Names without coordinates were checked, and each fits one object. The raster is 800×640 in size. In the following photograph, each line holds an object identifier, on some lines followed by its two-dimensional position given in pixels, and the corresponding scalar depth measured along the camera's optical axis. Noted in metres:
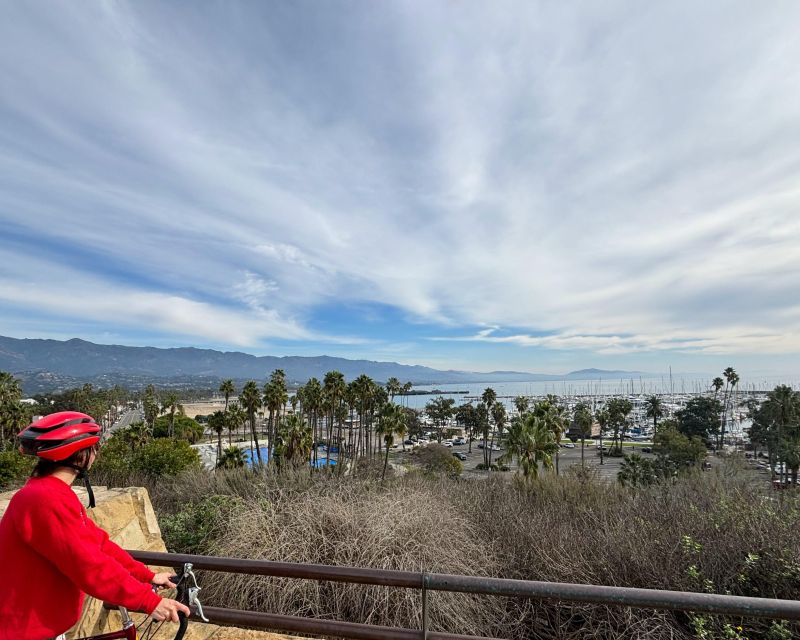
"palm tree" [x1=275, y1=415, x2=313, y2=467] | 31.91
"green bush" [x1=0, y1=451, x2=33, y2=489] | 17.22
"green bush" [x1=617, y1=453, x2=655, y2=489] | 31.73
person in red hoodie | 1.67
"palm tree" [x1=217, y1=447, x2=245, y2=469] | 28.33
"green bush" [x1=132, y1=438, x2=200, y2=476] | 21.69
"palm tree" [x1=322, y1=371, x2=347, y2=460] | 38.67
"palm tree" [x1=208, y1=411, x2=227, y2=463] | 44.06
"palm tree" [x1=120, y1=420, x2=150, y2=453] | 35.03
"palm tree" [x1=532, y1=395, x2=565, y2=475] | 29.31
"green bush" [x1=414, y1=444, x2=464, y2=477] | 40.19
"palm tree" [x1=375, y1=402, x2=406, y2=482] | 34.53
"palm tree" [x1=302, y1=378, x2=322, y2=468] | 40.06
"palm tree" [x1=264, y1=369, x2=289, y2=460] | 38.84
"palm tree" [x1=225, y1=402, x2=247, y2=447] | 44.31
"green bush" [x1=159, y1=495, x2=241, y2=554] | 7.30
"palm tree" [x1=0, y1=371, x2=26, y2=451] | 37.31
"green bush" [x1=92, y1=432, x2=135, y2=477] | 18.86
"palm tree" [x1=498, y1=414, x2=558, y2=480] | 25.73
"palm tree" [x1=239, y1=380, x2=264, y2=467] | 40.75
